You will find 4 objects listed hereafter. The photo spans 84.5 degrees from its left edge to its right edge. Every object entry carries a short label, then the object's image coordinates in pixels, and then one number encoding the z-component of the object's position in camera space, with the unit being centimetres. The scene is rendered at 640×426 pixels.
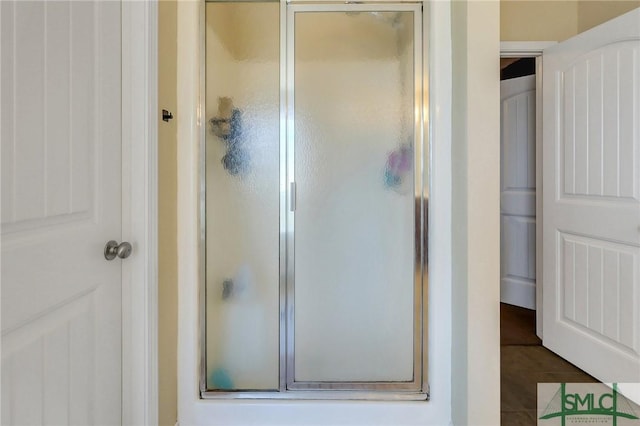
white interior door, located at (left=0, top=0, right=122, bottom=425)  79
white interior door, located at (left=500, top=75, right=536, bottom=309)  285
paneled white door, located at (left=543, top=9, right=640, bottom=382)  171
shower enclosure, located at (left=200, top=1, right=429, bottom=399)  157
